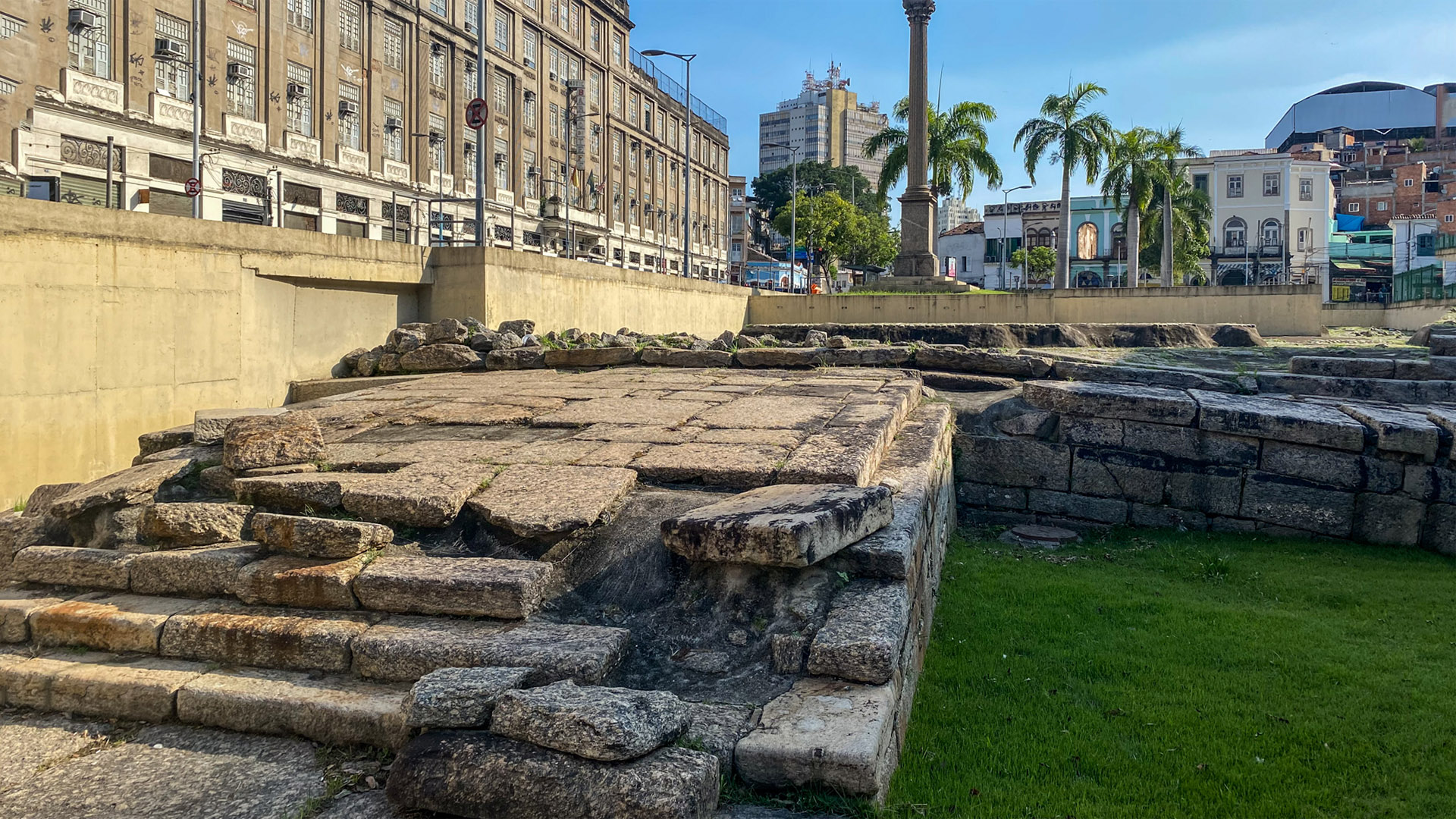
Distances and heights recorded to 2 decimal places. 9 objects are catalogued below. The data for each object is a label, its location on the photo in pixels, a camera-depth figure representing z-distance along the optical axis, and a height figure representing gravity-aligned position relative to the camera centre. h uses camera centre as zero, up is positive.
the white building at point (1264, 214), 55.84 +10.00
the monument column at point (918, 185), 24.19 +5.04
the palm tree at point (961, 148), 31.44 +7.59
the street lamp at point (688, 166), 30.17 +7.23
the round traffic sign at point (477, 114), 13.79 +3.75
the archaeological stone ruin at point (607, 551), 2.72 -0.82
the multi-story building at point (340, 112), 21.06 +7.57
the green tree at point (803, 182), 71.06 +14.74
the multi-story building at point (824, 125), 161.88 +43.91
